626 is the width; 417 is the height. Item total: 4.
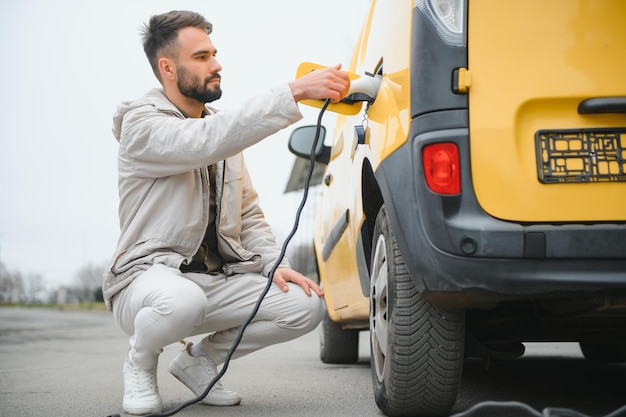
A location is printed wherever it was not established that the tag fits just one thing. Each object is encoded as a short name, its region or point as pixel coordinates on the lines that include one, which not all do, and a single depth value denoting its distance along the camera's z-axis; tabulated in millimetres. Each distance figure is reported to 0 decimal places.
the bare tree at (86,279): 78588
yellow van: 2121
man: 2822
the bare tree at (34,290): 59688
